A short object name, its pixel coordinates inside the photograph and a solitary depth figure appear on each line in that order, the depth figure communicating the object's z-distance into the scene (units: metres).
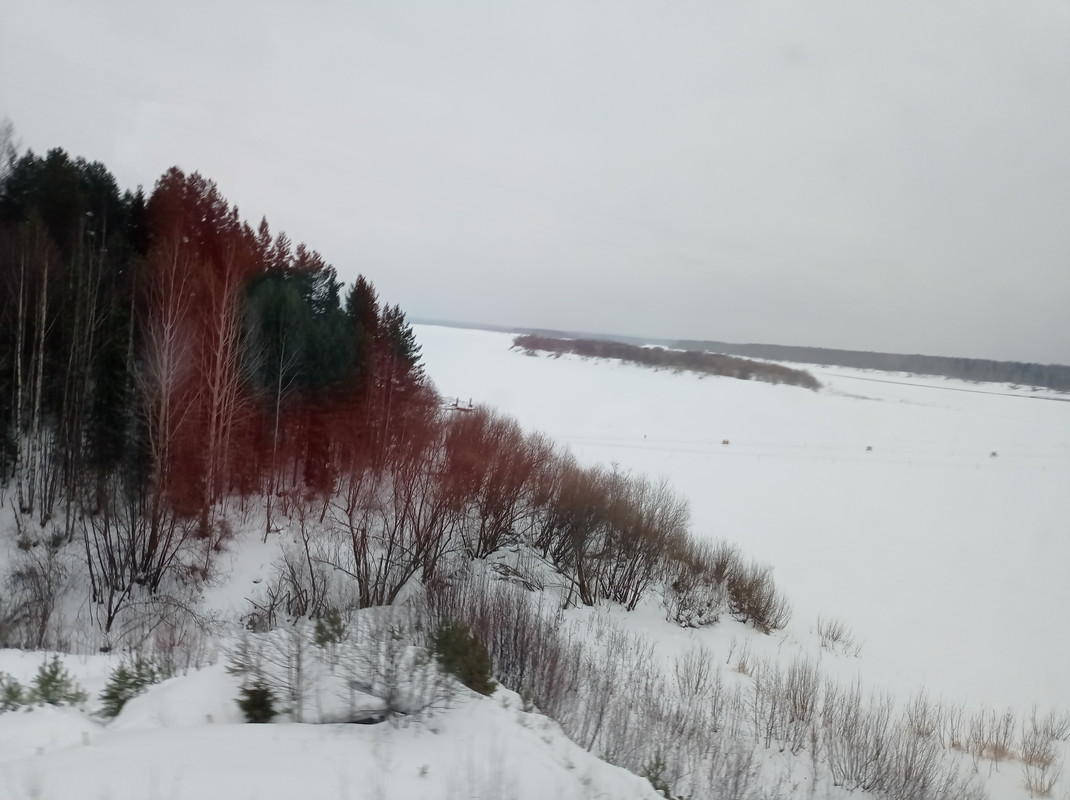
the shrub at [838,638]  17.31
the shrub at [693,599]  18.48
